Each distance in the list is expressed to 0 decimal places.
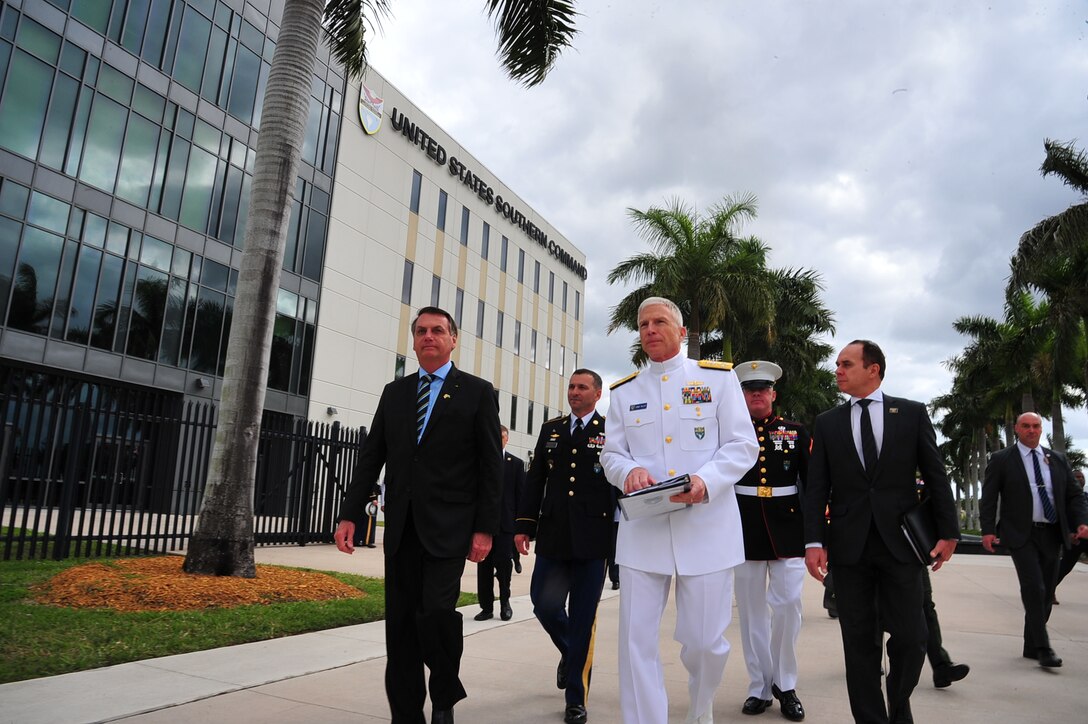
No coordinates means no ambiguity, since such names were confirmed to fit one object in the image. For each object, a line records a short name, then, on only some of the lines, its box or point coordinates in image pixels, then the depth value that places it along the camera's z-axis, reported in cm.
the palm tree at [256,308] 788
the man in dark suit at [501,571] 772
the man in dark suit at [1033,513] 626
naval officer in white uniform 332
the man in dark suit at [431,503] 361
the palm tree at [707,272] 2367
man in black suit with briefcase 359
